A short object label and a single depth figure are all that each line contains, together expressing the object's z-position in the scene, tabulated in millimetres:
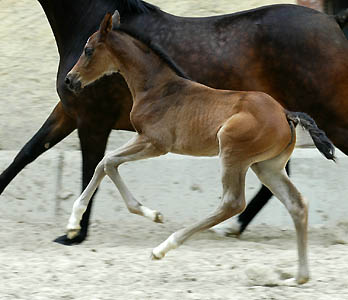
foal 8969
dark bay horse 11578
